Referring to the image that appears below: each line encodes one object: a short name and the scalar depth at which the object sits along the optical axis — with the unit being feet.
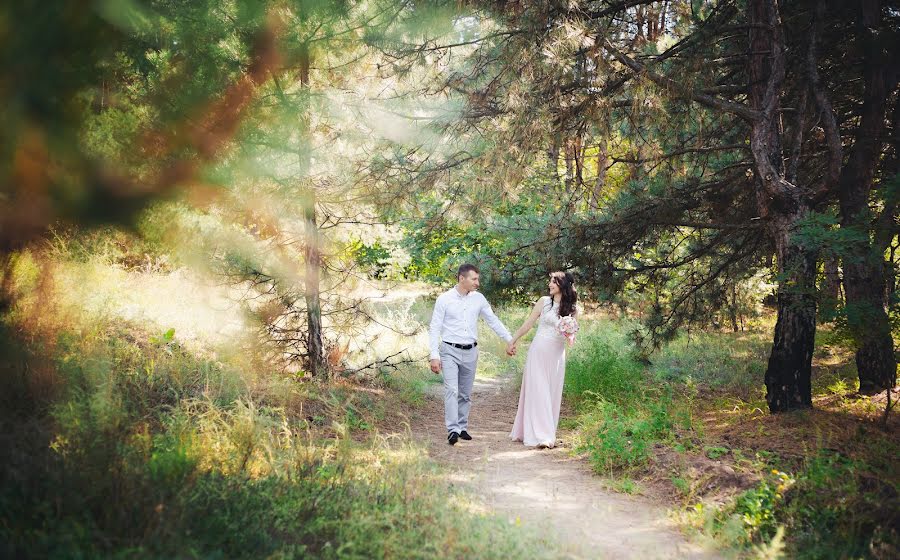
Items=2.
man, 23.56
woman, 24.49
